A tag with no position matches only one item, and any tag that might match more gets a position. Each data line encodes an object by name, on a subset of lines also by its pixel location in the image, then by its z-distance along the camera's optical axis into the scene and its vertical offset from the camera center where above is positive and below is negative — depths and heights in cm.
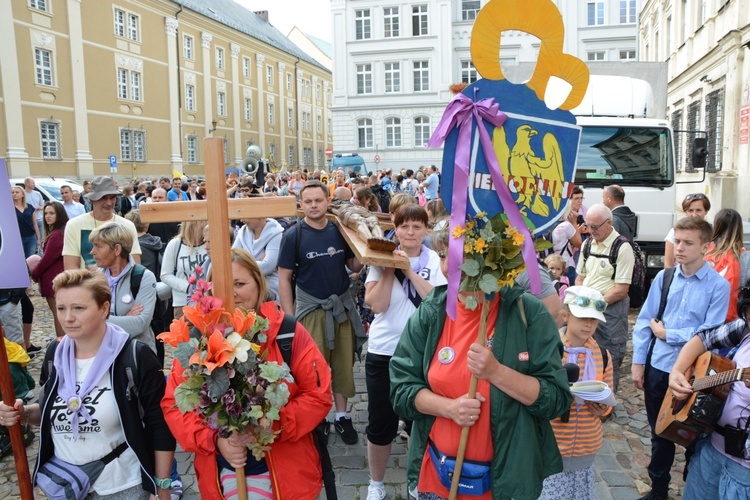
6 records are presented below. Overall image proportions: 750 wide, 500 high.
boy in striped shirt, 323 -126
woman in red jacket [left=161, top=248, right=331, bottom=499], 261 -107
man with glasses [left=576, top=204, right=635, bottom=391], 531 -83
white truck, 917 +26
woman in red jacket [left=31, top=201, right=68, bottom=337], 658 -59
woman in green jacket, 234 -83
